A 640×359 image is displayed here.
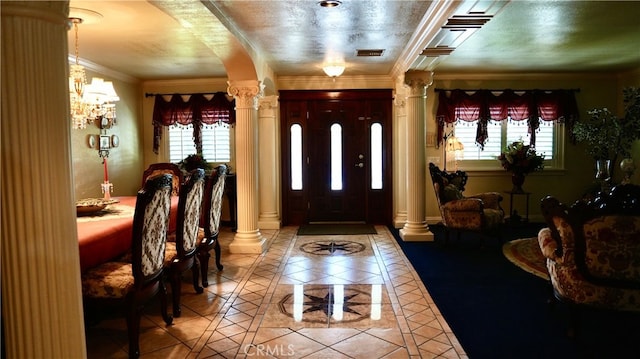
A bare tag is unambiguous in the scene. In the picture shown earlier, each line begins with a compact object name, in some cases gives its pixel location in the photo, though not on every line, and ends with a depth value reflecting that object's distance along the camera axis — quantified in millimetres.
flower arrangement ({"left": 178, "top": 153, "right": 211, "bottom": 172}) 7391
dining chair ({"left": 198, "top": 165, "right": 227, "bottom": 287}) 4211
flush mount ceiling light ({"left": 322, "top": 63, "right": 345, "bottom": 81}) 5867
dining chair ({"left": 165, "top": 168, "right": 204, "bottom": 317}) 3525
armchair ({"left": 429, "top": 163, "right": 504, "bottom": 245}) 5652
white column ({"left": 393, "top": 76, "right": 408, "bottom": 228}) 7217
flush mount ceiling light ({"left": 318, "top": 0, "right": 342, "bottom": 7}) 3506
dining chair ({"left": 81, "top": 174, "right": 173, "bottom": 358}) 2771
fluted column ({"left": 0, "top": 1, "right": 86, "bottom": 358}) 1432
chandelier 4297
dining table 2869
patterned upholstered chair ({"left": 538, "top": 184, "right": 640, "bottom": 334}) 2756
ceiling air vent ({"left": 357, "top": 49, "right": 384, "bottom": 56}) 5379
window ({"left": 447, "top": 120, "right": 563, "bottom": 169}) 7461
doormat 6918
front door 7477
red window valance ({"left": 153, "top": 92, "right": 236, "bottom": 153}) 7559
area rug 4652
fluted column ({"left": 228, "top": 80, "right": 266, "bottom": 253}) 5492
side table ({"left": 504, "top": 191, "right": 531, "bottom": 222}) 6996
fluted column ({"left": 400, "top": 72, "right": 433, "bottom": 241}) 6172
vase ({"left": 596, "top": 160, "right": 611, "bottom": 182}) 6465
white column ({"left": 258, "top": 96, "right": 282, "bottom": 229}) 7293
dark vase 6988
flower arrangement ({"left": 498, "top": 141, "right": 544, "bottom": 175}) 6832
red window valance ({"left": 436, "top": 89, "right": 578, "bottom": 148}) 7273
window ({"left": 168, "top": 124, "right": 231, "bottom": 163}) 7785
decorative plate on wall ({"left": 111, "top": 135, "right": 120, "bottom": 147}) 6809
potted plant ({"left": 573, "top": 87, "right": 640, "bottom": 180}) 5891
